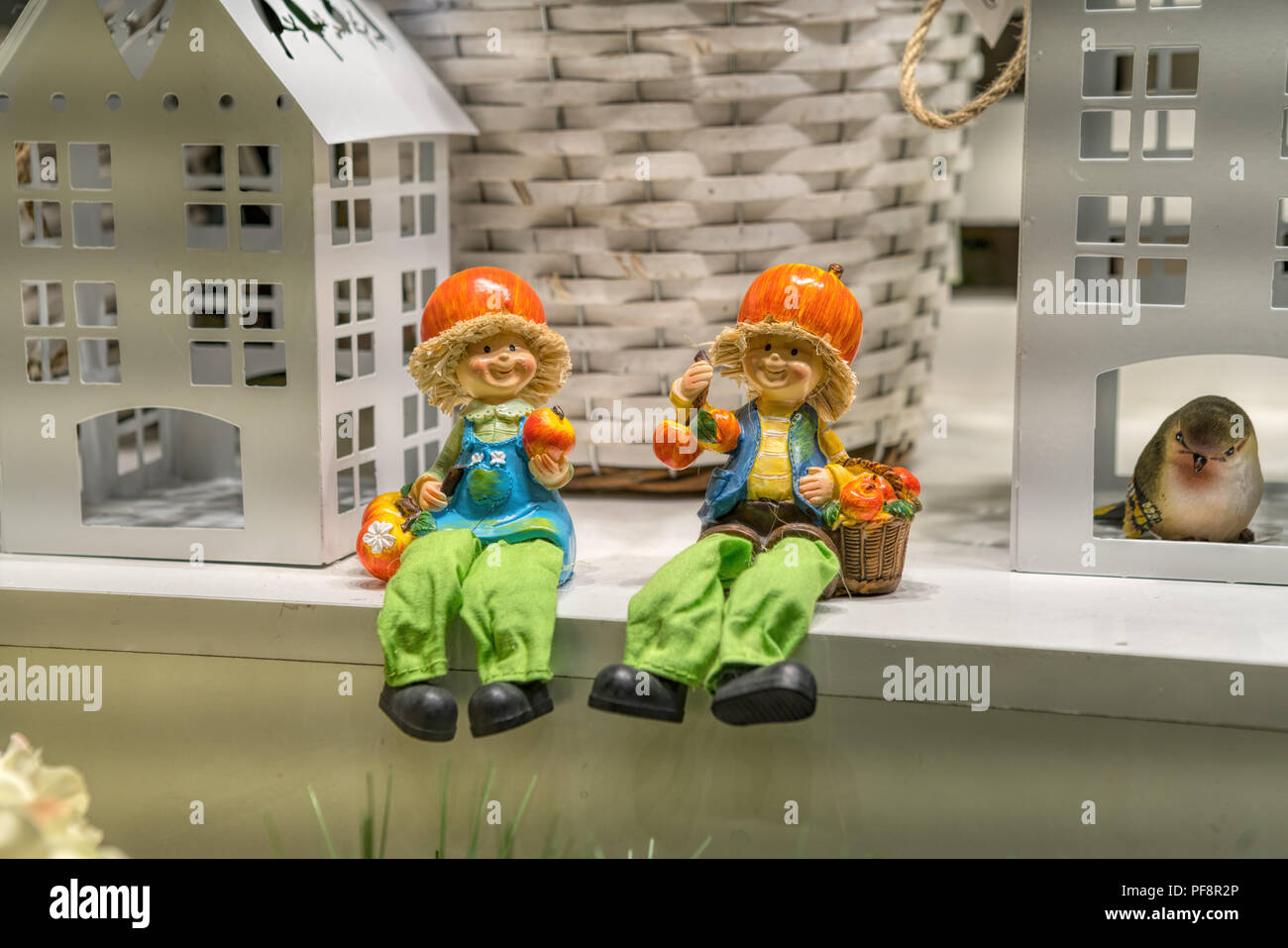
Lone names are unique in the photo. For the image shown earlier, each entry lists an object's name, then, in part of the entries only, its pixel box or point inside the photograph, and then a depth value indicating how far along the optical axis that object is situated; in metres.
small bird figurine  0.93
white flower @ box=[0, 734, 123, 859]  0.56
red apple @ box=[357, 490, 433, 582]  0.89
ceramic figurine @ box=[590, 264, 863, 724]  0.82
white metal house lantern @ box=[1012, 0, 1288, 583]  0.89
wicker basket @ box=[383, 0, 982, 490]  1.01
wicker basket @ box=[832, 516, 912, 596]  0.88
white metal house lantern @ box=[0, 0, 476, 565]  0.91
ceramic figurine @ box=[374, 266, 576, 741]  0.83
